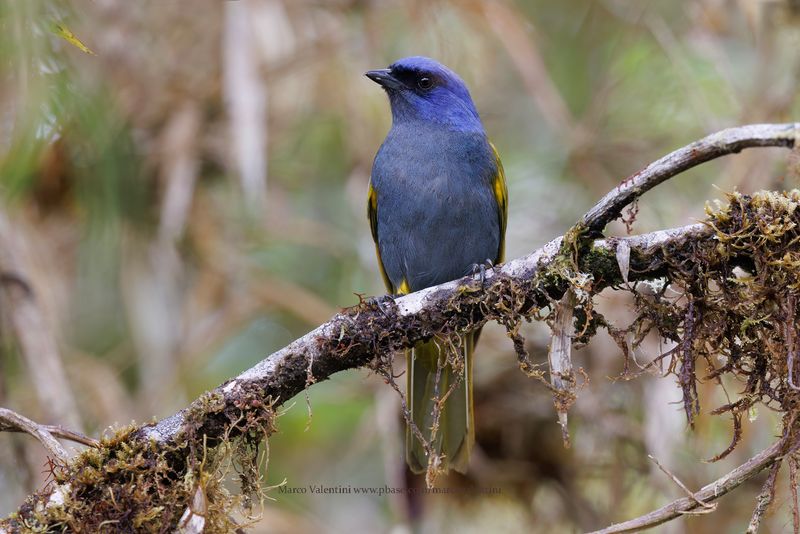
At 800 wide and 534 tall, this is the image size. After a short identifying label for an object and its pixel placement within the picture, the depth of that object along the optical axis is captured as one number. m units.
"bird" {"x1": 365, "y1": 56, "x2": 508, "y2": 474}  7.62
